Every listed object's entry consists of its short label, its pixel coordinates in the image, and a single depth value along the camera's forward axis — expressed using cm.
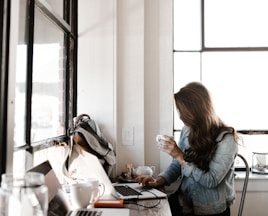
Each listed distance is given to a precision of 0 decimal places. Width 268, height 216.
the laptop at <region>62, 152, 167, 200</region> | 164
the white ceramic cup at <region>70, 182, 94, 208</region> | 136
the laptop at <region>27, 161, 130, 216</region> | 125
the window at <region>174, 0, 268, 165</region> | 259
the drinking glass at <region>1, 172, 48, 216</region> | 91
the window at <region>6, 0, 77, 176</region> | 133
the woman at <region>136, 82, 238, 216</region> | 173
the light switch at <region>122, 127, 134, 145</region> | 236
